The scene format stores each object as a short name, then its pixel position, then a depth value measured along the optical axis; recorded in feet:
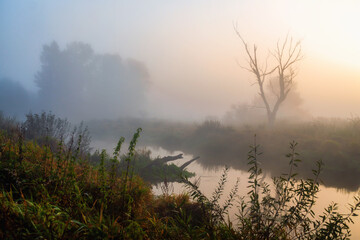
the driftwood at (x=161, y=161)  30.91
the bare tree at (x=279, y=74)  66.59
